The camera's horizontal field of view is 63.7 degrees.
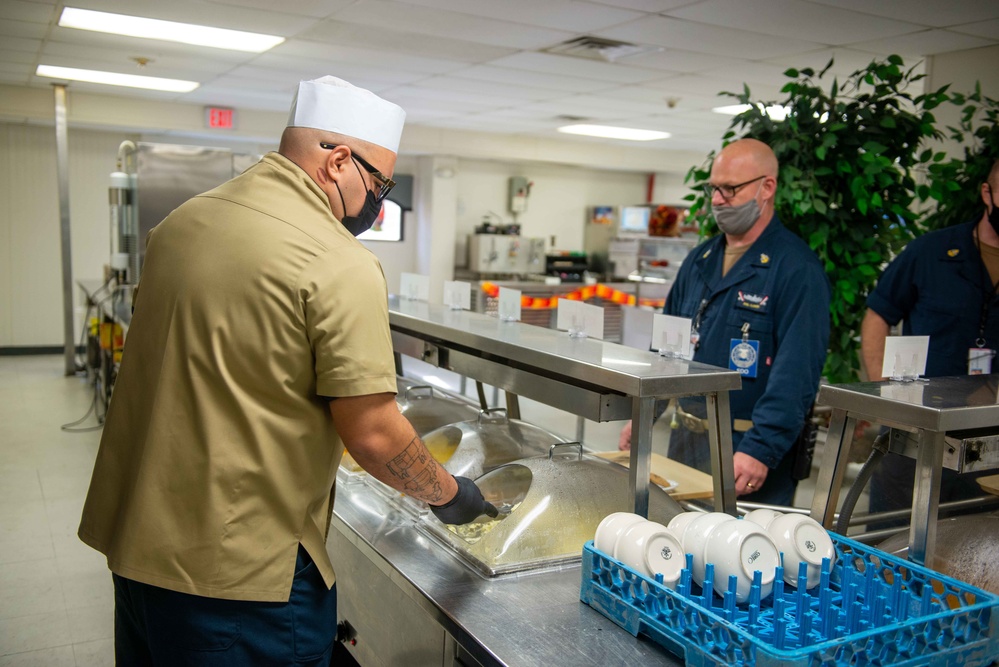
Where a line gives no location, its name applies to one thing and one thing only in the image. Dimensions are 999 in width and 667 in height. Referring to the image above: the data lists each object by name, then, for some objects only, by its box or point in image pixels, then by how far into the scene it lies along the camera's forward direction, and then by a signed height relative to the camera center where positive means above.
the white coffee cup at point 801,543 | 1.35 -0.50
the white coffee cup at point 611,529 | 1.38 -0.50
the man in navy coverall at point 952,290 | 2.56 -0.13
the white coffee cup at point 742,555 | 1.29 -0.50
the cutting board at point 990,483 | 1.76 -0.51
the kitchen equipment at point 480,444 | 1.96 -0.53
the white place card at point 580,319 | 2.04 -0.21
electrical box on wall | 10.70 +0.57
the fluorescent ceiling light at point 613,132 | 8.62 +1.17
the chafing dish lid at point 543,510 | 1.61 -0.58
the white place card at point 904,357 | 1.74 -0.23
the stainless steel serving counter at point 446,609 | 1.28 -0.66
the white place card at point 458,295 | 2.68 -0.21
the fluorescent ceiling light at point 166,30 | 4.62 +1.15
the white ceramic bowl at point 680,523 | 1.42 -0.50
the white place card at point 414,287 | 2.88 -0.20
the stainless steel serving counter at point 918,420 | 1.45 -0.31
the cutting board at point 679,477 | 2.15 -0.66
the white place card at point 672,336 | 1.82 -0.22
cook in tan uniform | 1.26 -0.26
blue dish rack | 1.10 -0.55
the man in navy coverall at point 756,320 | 2.37 -0.24
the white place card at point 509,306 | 2.39 -0.21
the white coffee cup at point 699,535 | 1.34 -0.49
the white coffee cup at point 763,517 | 1.45 -0.49
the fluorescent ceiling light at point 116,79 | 6.39 +1.16
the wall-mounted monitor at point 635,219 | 10.45 +0.27
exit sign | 8.13 +1.06
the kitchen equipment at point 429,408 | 2.38 -0.54
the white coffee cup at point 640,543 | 1.31 -0.50
